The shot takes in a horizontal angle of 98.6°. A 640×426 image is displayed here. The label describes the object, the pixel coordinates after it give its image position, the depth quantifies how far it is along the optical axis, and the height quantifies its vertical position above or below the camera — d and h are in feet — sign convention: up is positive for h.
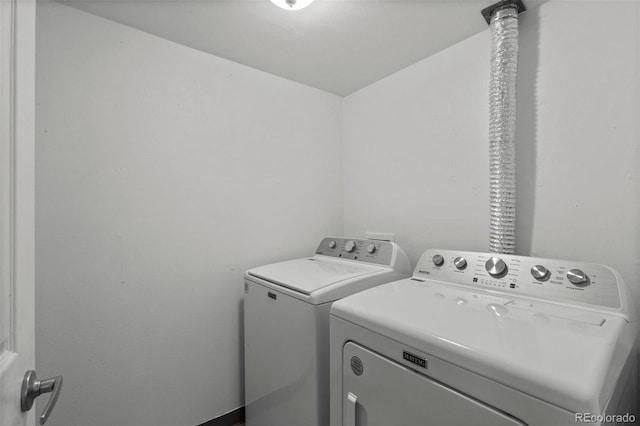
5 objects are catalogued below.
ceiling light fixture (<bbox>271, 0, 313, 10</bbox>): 3.64 +2.83
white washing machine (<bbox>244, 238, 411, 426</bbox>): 3.39 -1.48
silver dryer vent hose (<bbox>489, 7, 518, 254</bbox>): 3.75 +1.11
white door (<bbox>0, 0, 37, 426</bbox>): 1.52 +0.10
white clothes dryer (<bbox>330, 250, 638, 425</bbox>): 1.74 -0.99
